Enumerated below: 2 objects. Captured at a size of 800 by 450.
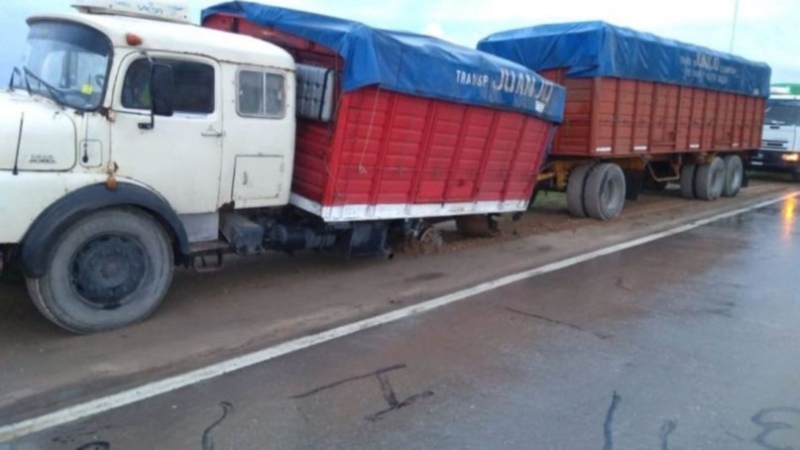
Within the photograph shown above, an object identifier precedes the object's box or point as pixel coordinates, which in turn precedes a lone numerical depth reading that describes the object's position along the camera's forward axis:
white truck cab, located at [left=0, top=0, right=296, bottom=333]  5.19
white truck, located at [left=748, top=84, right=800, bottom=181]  22.50
